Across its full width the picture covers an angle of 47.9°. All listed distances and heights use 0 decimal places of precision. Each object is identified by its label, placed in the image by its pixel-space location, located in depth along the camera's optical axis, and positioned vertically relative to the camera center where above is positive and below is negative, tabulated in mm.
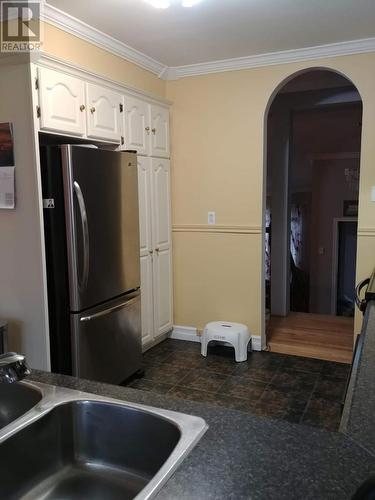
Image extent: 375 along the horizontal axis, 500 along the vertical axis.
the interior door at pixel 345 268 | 7305 -1147
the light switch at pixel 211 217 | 3816 -117
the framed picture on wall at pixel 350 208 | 6997 -89
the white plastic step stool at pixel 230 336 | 3488 -1094
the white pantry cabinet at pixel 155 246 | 3480 -354
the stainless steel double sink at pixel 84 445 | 1067 -643
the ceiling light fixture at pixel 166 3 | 2307 +1111
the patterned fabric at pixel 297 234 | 7977 -594
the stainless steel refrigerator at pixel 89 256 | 2447 -310
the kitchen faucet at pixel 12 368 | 981 -378
